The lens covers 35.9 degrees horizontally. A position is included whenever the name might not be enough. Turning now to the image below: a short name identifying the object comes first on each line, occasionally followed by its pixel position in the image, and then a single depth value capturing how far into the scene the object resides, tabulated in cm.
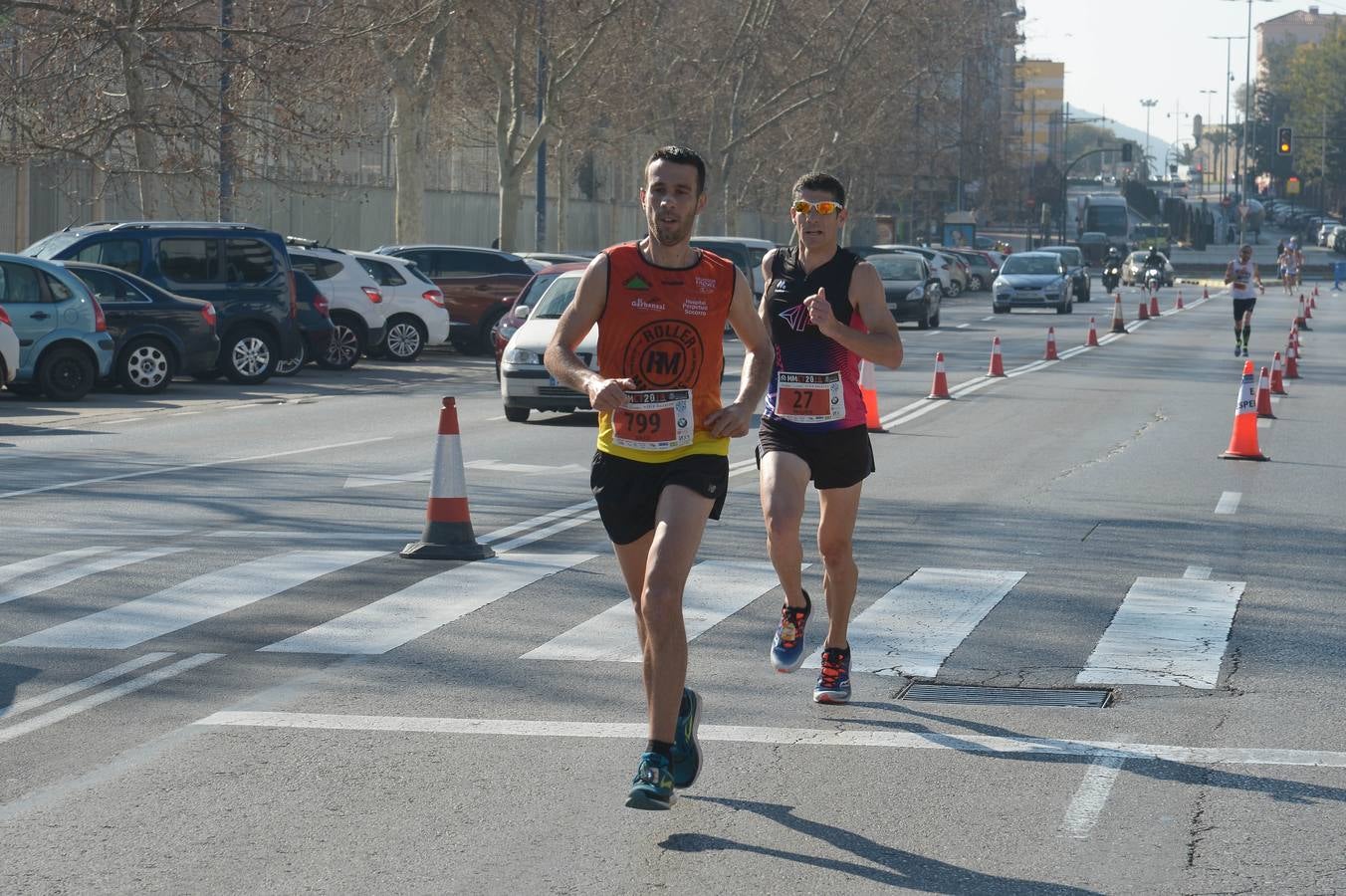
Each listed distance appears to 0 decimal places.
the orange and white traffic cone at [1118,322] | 4419
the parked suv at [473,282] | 3272
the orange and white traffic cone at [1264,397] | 2184
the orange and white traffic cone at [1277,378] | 2536
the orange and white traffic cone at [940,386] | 2397
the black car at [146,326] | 2296
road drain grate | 740
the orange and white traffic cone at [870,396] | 1959
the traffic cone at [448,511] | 1055
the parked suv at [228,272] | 2464
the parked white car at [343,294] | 2830
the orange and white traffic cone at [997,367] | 2842
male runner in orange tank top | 585
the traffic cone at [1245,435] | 1712
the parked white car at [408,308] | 2970
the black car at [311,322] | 2661
